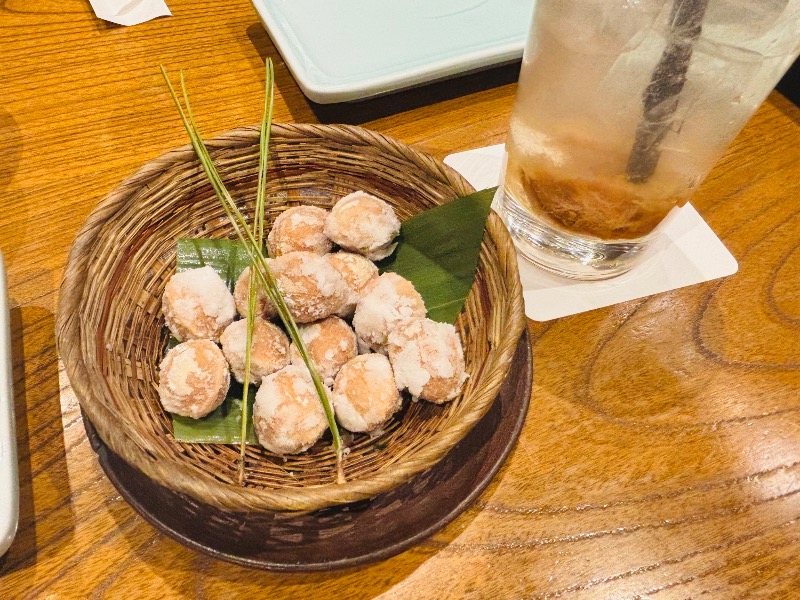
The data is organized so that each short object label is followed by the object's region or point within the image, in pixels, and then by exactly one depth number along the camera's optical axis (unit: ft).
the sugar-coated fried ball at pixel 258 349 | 0.72
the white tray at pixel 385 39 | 0.99
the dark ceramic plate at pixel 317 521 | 0.62
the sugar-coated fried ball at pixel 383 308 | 0.73
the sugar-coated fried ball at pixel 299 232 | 0.79
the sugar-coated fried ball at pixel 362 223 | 0.77
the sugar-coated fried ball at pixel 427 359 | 0.68
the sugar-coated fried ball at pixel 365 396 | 0.68
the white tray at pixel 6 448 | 0.61
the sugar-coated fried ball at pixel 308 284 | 0.72
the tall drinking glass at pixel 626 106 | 0.62
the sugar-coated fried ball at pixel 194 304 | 0.73
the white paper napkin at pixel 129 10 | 1.14
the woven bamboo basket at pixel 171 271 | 0.57
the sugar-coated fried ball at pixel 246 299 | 0.76
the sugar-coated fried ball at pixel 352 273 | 0.78
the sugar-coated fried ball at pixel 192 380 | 0.68
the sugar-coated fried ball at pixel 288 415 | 0.66
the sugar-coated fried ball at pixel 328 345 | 0.74
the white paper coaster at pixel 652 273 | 0.86
